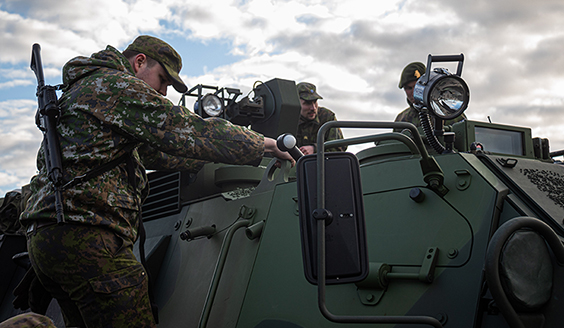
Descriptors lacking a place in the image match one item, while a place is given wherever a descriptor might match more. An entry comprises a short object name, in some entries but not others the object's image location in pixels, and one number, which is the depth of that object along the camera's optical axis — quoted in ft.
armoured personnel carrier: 5.30
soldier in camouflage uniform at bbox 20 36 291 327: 7.59
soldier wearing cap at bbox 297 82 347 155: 22.08
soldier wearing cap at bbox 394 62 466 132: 19.07
